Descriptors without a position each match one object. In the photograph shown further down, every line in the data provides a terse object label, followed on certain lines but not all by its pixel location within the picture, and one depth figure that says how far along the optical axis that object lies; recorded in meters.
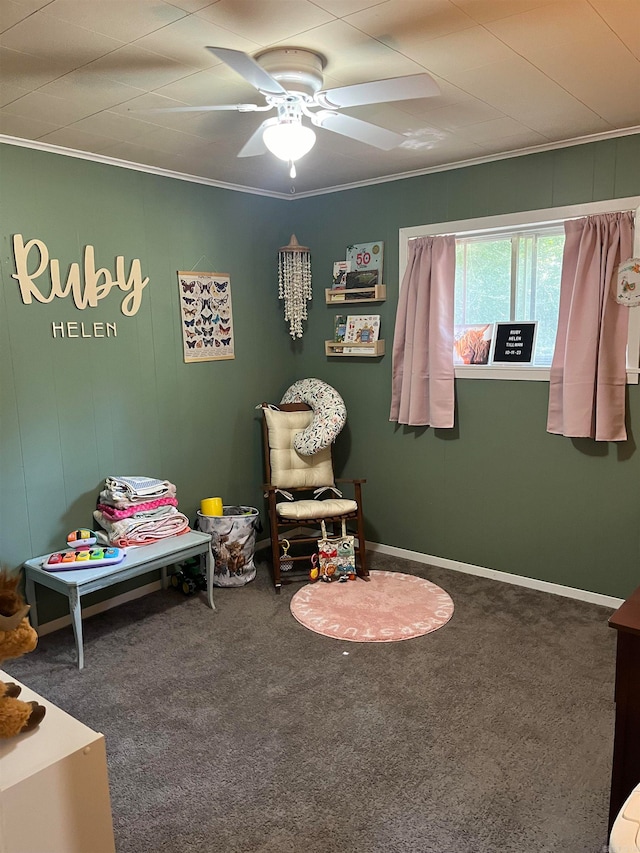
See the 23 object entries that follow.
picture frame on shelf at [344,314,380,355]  4.22
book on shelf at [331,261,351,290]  4.32
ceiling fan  2.00
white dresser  1.46
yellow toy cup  3.98
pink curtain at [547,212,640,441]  3.24
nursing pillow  4.10
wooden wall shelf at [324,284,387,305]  4.13
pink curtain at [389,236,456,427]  3.82
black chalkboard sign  3.66
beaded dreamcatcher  4.41
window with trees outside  3.57
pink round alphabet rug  3.26
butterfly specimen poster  3.94
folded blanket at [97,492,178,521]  3.40
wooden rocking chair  3.87
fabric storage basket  3.83
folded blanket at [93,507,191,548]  3.35
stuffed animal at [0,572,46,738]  1.56
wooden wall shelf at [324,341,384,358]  4.18
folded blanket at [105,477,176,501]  3.45
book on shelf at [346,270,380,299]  4.18
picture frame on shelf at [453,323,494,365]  3.84
